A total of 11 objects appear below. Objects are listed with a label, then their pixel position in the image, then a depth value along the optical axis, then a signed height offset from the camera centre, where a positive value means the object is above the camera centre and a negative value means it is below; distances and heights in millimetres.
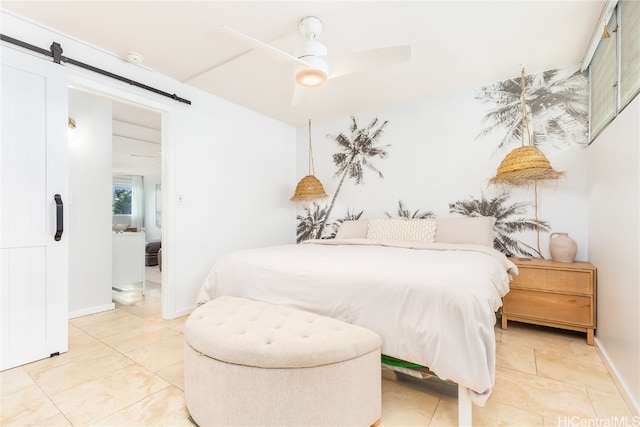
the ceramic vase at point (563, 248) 2633 -301
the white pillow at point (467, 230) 2836 -169
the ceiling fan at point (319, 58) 1759 +934
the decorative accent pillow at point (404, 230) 3082 -176
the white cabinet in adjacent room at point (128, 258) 3818 -590
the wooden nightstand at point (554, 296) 2393 -683
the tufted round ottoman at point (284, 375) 1256 -694
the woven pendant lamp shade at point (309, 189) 3980 +308
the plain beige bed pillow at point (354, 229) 3539 -198
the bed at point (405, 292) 1286 -426
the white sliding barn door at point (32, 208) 1995 +27
